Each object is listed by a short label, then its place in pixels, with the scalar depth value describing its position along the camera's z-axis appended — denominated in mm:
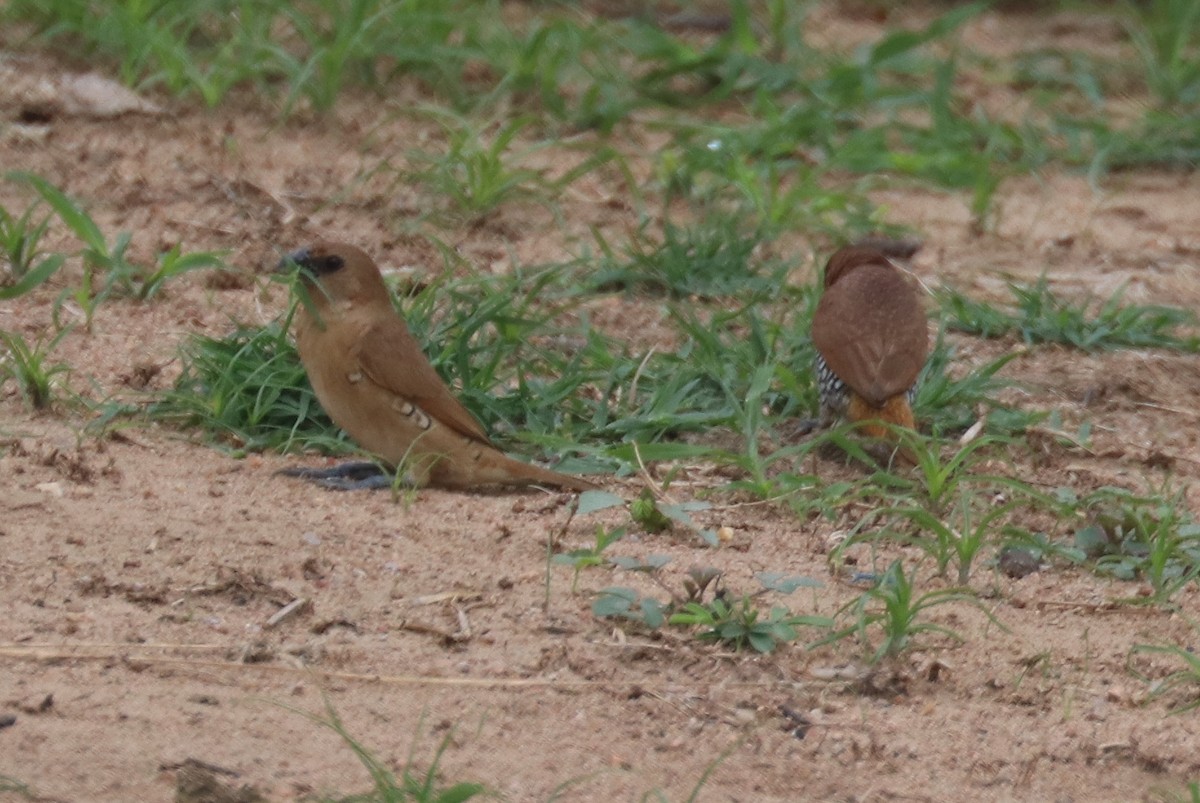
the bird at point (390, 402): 10656
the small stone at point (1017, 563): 10141
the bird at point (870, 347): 11625
